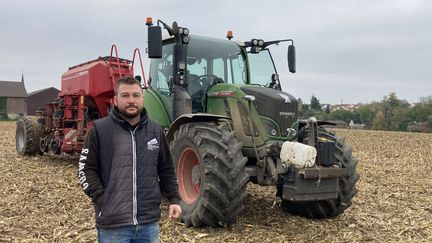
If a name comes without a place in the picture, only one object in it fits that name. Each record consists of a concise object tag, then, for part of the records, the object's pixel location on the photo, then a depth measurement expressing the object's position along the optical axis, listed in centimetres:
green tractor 523
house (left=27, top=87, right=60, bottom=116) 7381
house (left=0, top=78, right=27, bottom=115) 6831
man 283
